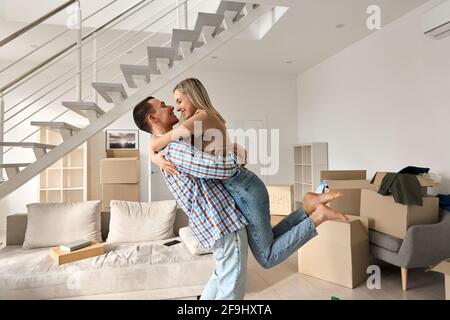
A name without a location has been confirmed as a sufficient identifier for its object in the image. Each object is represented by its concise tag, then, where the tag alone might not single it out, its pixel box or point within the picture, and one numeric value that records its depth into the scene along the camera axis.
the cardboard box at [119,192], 4.73
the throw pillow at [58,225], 2.87
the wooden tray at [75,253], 2.43
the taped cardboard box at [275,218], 3.58
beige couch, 2.26
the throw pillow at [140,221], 3.00
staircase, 2.70
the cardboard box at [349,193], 3.26
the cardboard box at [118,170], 4.70
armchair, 2.52
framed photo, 5.55
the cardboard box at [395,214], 2.65
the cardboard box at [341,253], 2.68
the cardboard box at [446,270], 1.96
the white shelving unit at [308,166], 5.18
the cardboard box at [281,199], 3.69
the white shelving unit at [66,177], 5.12
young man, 1.32
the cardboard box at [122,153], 5.22
